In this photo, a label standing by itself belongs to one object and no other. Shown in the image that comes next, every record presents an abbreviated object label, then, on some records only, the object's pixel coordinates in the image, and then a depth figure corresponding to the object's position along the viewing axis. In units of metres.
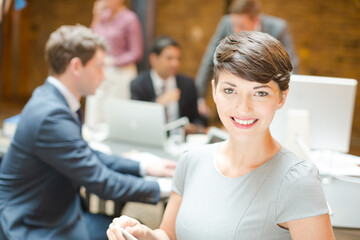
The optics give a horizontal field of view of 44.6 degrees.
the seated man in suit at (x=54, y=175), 1.92
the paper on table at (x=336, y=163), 2.20
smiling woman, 1.20
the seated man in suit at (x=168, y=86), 3.67
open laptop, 2.81
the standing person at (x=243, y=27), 3.57
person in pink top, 4.55
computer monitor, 2.26
